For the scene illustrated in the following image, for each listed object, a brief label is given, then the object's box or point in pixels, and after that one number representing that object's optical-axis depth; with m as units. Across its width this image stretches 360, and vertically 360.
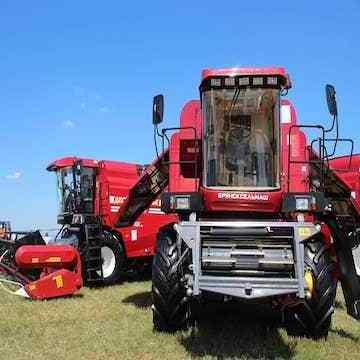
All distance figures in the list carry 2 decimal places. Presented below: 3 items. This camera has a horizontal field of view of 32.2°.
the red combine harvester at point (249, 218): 6.52
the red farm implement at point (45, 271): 10.27
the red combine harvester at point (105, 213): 13.43
